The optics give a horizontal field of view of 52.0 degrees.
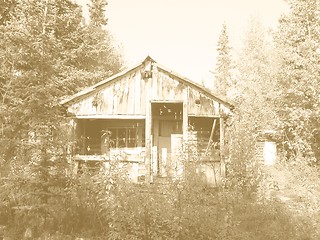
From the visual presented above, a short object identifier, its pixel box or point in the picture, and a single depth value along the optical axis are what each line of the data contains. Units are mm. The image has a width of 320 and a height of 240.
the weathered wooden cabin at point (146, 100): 15023
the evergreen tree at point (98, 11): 37438
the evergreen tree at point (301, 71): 18141
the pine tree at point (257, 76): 22903
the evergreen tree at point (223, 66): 50312
